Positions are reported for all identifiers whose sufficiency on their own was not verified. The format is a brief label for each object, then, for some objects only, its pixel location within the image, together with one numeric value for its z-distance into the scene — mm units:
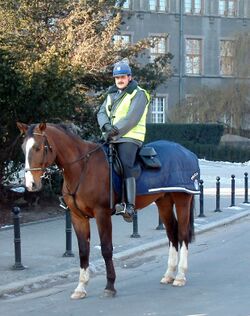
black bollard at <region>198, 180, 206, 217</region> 17497
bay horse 8102
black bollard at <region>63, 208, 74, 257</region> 11563
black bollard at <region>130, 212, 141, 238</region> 14008
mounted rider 8641
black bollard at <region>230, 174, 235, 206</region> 20114
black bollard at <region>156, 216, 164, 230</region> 15238
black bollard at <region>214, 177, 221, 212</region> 18656
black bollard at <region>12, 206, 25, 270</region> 10516
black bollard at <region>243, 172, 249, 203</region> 20844
